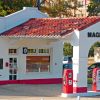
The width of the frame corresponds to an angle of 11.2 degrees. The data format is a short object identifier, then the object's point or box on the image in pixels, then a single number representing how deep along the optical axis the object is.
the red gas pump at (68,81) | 27.89
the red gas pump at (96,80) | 29.12
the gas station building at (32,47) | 31.47
